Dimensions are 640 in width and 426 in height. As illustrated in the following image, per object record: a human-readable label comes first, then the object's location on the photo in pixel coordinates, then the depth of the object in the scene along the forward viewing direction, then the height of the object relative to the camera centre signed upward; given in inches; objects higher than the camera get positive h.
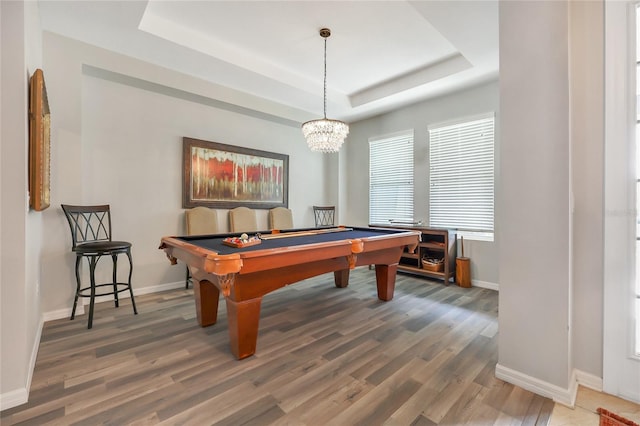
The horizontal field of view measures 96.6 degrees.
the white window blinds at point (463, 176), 161.5 +21.2
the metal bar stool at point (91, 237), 106.4 -11.7
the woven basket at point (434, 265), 168.4 -32.0
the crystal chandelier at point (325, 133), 131.5 +36.7
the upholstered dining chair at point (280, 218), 192.9 -4.9
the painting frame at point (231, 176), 161.9 +21.8
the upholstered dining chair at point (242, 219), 173.5 -5.1
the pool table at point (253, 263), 76.5 -16.0
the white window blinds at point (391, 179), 200.1 +24.0
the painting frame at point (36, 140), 76.2 +19.1
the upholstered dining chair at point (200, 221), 154.4 -5.7
